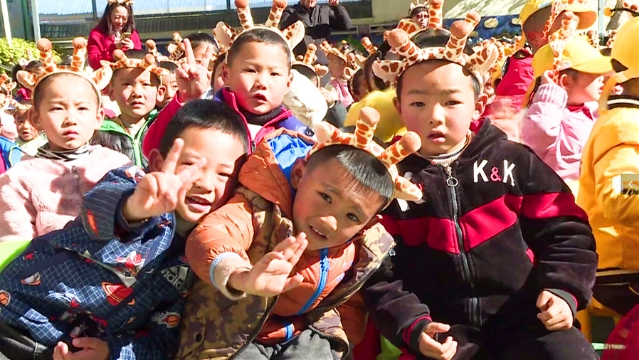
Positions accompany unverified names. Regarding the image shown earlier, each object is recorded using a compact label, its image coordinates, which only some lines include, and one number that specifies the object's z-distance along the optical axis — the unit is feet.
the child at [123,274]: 6.51
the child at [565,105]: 10.21
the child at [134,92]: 13.12
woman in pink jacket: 19.44
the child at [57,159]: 8.24
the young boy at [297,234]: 6.31
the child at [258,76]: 8.18
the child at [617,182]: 8.68
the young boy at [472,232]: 7.38
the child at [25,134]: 19.86
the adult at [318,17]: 24.91
